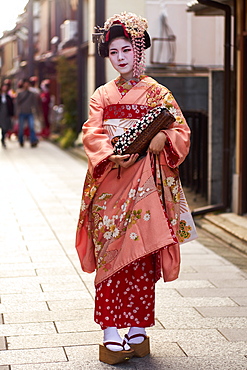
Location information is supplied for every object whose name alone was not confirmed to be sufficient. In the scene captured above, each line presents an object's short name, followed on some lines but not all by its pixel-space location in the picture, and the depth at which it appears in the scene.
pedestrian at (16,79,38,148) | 21.34
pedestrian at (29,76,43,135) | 26.67
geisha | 4.49
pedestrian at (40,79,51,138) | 26.18
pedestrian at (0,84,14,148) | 21.73
